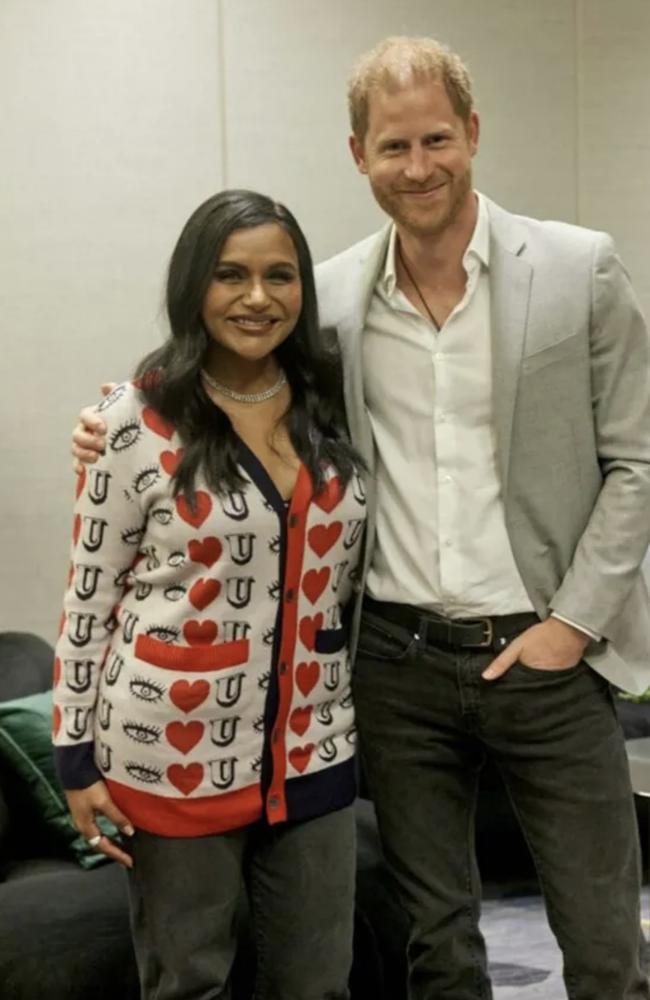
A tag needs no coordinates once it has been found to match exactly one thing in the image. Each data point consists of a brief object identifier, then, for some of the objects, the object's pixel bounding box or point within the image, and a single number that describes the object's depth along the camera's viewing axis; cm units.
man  199
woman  188
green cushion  285
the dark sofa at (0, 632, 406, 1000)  241
